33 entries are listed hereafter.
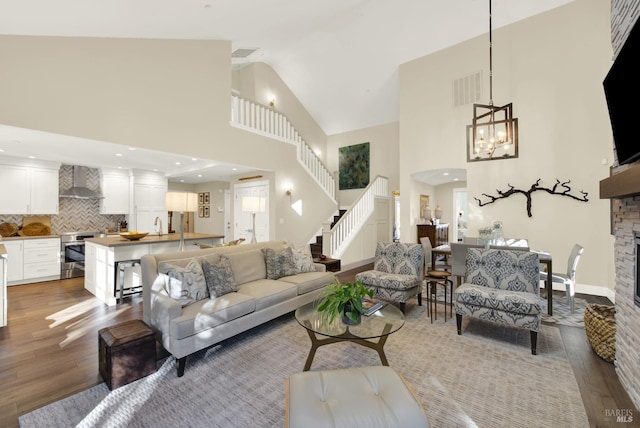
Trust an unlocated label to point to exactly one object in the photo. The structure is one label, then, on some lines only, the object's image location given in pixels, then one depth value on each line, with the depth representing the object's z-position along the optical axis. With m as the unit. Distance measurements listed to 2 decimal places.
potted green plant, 2.48
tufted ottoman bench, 1.37
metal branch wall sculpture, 4.99
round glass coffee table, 2.29
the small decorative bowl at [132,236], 4.29
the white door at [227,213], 9.39
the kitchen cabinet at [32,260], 5.26
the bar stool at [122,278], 4.18
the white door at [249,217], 7.11
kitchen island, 4.18
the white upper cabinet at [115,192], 6.72
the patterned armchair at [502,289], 2.86
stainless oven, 5.80
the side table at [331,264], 4.87
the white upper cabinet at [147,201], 7.04
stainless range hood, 6.28
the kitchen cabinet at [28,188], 5.40
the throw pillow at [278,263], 3.87
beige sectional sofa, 2.53
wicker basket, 2.64
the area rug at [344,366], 1.93
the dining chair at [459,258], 4.18
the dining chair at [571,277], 3.85
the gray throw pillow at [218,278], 3.03
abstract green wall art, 9.14
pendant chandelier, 3.99
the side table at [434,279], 3.63
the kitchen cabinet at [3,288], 3.27
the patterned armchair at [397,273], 3.77
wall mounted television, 1.74
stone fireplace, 2.02
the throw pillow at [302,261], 4.19
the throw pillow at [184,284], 2.79
